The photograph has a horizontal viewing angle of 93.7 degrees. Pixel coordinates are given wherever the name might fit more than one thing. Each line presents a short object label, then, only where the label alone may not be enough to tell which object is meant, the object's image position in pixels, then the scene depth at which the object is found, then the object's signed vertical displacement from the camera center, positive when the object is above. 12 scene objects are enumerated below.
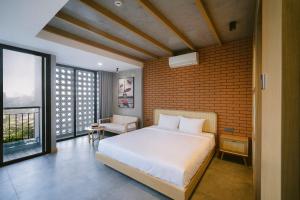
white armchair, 4.51 -0.84
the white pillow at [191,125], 3.40 -0.64
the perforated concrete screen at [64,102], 4.59 -0.08
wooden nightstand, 2.87 -0.96
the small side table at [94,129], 4.41 -0.92
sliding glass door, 3.14 -0.09
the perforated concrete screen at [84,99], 5.11 +0.03
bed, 1.88 -0.91
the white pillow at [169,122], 3.82 -0.62
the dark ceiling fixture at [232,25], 2.48 +1.33
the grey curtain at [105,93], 5.50 +0.26
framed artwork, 5.25 +0.26
